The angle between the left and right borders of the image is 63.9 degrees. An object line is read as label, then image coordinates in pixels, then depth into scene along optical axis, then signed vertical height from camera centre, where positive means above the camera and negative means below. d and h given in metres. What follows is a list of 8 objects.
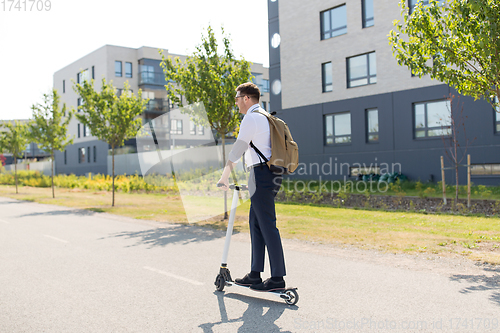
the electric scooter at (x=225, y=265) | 4.23 -1.12
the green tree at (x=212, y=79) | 10.98 +2.37
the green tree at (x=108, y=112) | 15.62 +2.19
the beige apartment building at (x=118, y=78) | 39.94 +9.06
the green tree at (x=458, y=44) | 5.75 +1.82
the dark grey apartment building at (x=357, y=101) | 17.69 +3.15
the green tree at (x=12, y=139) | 27.14 +2.07
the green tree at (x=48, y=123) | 19.98 +2.28
